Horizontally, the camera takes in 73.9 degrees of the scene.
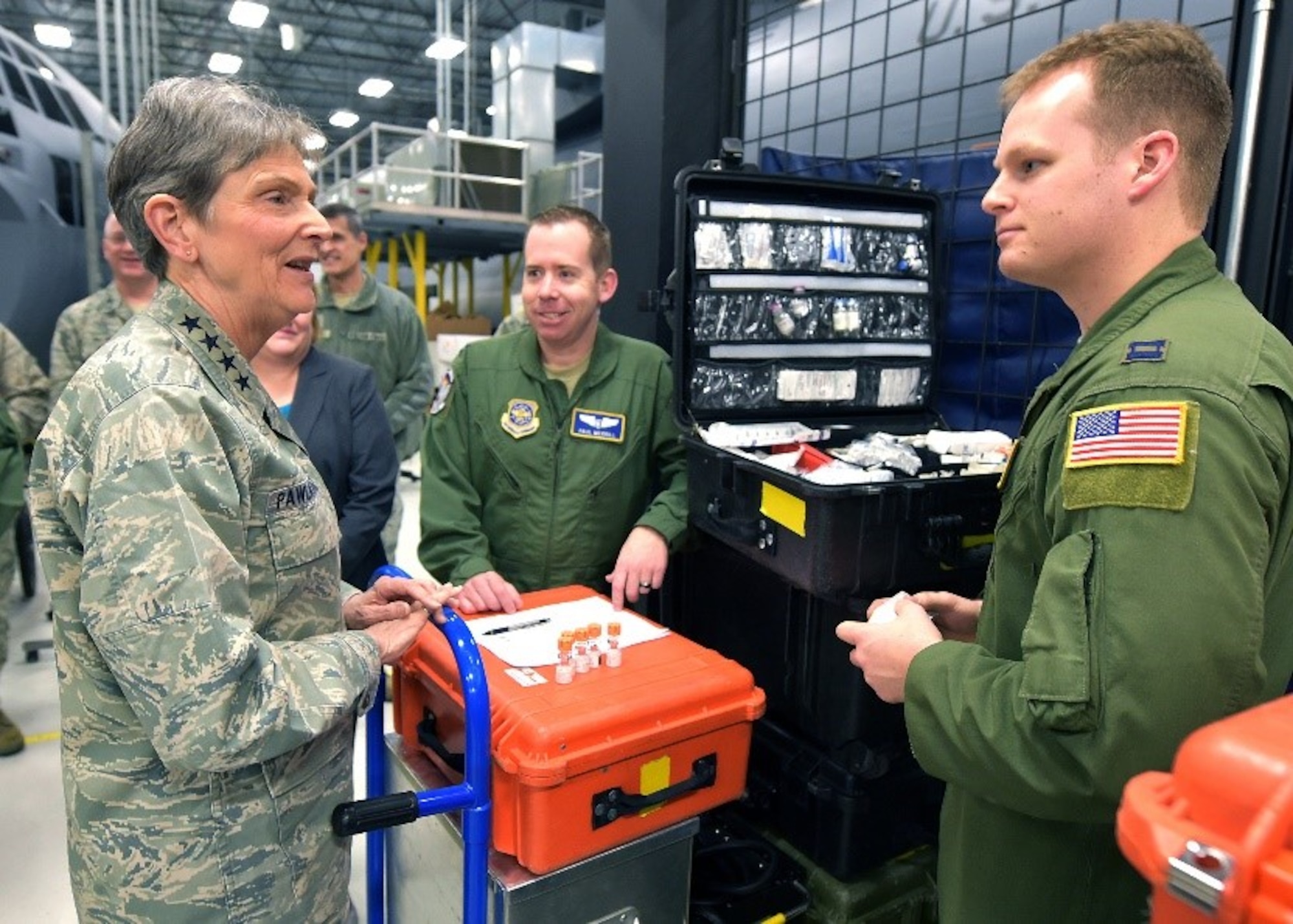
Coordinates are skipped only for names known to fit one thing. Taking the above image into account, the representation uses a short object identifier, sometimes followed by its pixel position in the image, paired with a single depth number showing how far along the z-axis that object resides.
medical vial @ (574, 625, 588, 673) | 1.36
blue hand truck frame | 1.12
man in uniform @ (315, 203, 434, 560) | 3.55
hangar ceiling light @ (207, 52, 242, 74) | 15.35
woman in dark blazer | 2.26
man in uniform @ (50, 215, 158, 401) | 3.12
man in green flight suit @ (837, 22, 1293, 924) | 0.76
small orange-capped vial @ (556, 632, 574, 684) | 1.33
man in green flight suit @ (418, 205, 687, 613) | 1.99
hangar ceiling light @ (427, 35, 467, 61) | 9.41
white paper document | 1.43
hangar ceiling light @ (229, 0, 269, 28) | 10.32
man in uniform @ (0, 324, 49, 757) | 2.61
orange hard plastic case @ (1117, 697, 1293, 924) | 0.44
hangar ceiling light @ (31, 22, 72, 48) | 13.07
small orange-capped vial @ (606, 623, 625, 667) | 1.38
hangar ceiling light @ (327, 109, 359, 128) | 20.30
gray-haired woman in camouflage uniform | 0.89
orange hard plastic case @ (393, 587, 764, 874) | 1.20
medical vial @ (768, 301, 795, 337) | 2.02
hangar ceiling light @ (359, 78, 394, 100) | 17.03
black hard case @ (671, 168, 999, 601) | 1.46
